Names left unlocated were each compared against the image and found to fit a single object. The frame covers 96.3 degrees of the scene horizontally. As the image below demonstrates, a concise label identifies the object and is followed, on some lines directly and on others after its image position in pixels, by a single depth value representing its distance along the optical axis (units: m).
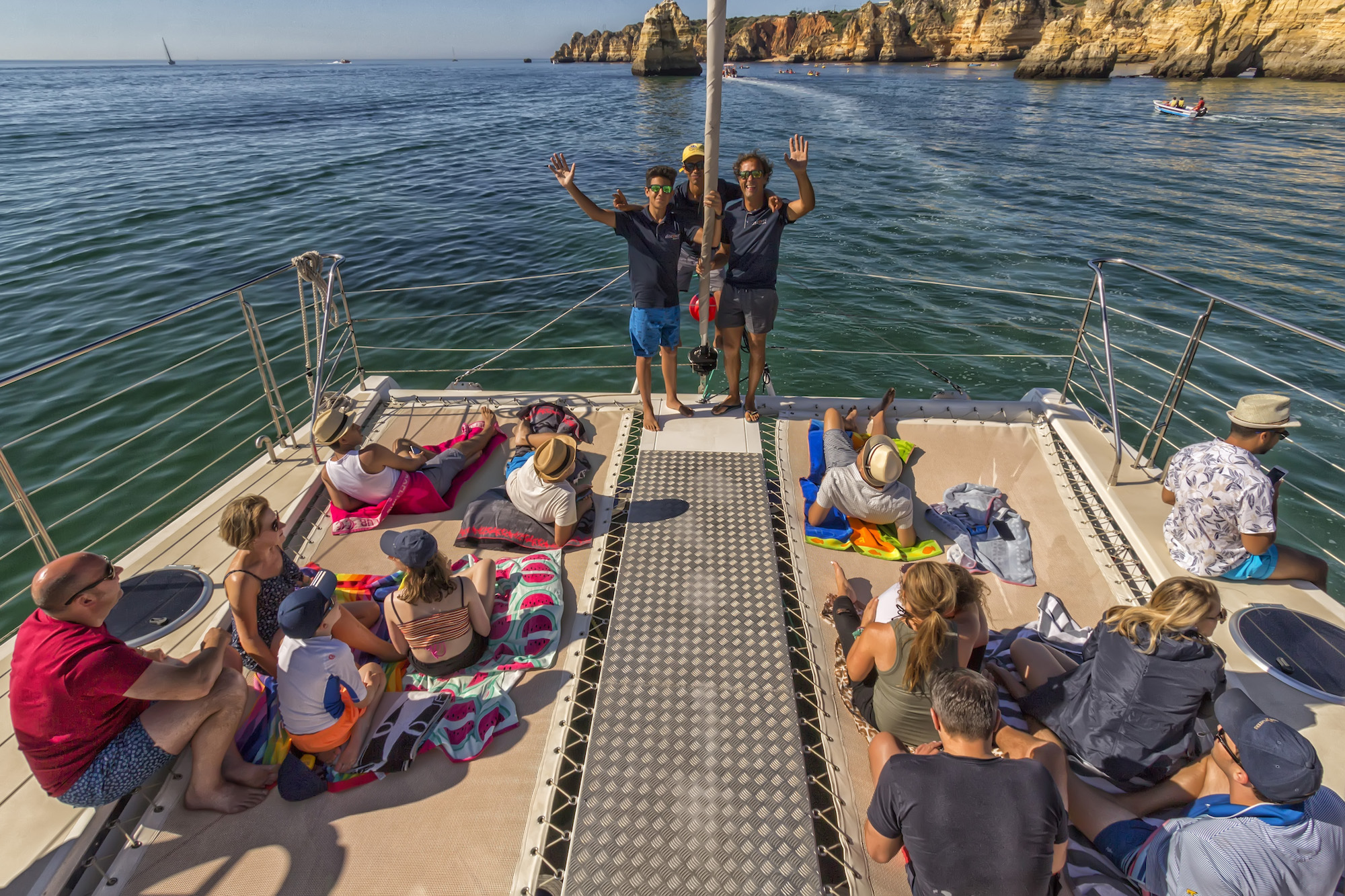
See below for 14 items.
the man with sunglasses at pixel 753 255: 4.30
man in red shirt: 2.15
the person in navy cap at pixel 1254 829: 1.84
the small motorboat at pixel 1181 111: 32.97
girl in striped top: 2.77
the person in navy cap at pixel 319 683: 2.45
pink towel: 4.12
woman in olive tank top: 2.46
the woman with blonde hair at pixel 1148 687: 2.33
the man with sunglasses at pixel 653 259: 4.33
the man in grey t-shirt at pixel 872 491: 3.79
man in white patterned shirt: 3.28
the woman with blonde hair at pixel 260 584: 2.78
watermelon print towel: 2.75
